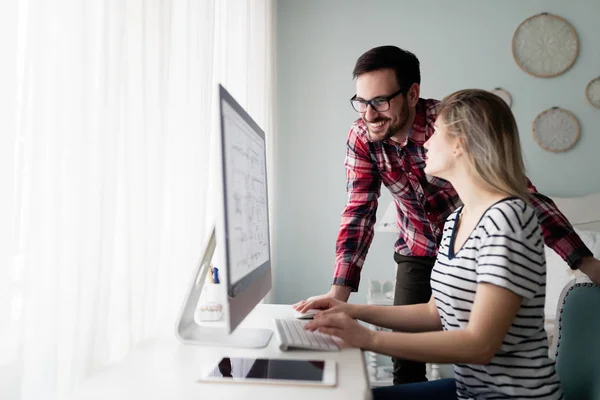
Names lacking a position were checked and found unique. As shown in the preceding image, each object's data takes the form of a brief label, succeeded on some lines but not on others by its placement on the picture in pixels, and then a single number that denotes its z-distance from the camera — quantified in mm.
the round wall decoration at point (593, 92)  2984
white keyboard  1021
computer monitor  869
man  1615
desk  804
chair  1021
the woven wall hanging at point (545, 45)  3002
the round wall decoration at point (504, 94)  3029
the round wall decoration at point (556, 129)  2990
